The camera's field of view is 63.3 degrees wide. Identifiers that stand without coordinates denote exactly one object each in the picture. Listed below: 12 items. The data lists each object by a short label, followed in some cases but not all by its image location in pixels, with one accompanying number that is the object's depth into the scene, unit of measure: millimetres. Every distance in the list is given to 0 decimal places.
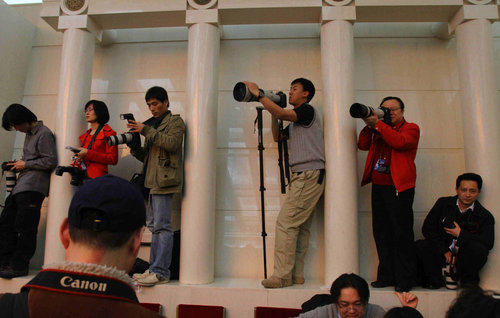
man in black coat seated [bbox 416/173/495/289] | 3430
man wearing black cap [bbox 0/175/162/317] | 872
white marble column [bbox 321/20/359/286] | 3619
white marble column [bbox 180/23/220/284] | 3707
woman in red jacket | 3871
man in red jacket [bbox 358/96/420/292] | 3486
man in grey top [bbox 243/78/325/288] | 3590
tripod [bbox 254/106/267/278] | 3887
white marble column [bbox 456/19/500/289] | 3605
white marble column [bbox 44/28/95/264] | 3969
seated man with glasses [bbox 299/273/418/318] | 2561
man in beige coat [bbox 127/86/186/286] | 3580
